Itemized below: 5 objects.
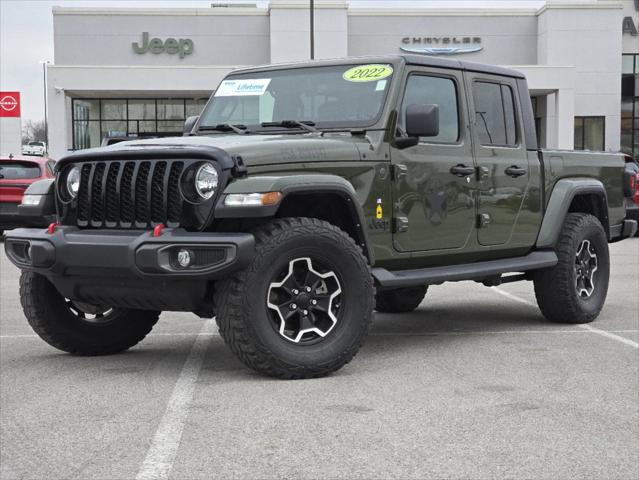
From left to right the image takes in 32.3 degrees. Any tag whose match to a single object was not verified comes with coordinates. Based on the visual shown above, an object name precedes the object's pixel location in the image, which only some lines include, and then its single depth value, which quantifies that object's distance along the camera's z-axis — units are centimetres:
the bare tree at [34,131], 15475
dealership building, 5081
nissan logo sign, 4719
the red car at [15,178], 1955
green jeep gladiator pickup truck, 627
